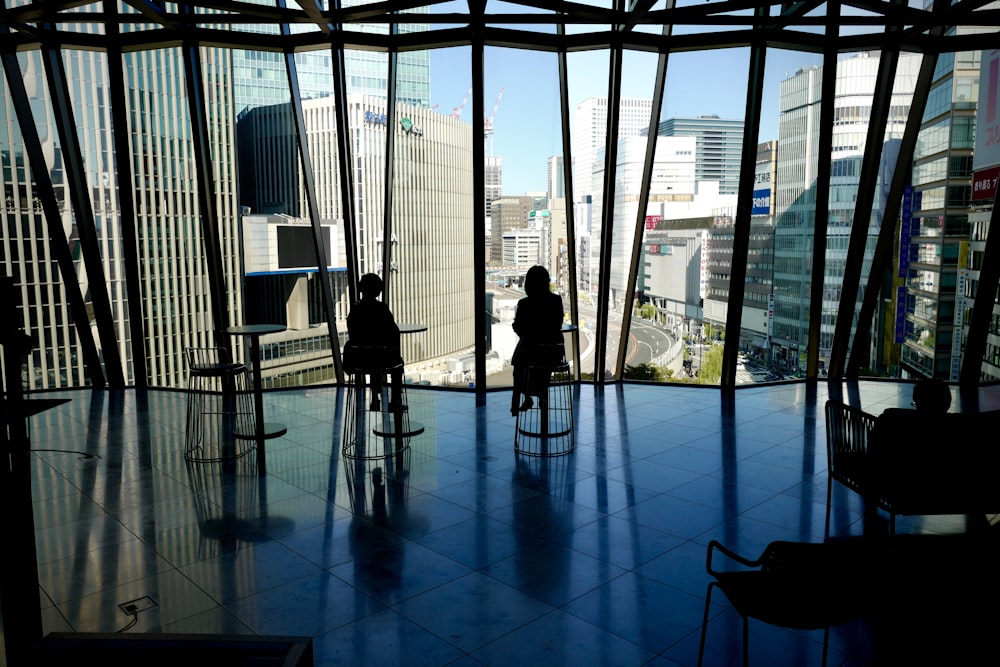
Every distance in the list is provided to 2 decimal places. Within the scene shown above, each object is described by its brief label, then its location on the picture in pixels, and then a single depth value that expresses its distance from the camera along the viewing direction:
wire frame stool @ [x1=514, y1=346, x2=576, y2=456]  6.36
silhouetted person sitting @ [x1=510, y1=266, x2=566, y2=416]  6.29
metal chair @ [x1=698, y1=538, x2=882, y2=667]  2.41
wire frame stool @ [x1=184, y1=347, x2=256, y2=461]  6.20
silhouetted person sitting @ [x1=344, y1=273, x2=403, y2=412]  6.23
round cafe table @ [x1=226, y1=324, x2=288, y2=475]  6.13
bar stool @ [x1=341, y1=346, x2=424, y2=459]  6.27
